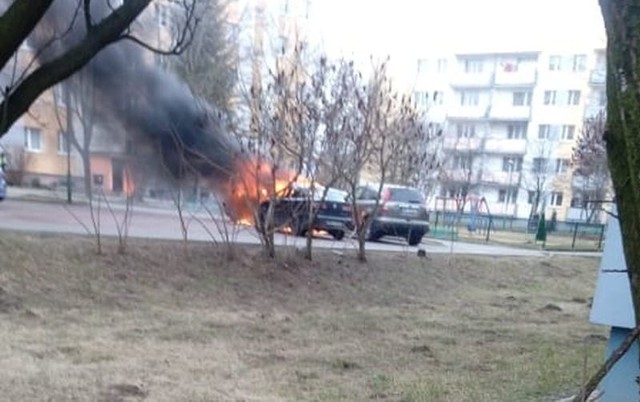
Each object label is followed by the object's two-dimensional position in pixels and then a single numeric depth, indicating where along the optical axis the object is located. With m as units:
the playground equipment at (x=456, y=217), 24.05
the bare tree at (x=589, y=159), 21.63
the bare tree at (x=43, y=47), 3.50
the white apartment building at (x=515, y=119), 47.44
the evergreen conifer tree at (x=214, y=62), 14.42
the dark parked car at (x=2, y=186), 17.92
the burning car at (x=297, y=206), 11.65
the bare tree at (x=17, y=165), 27.76
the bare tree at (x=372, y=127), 11.62
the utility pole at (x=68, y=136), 19.72
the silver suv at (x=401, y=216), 16.19
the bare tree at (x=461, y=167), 38.22
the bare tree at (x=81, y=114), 12.86
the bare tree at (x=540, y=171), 45.43
